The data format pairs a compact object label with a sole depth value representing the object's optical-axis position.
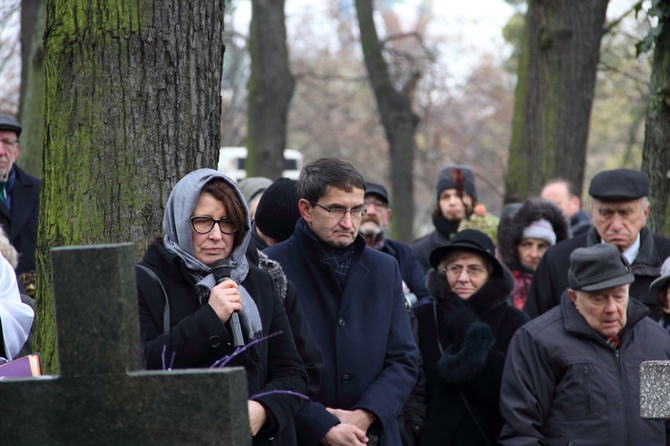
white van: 44.29
